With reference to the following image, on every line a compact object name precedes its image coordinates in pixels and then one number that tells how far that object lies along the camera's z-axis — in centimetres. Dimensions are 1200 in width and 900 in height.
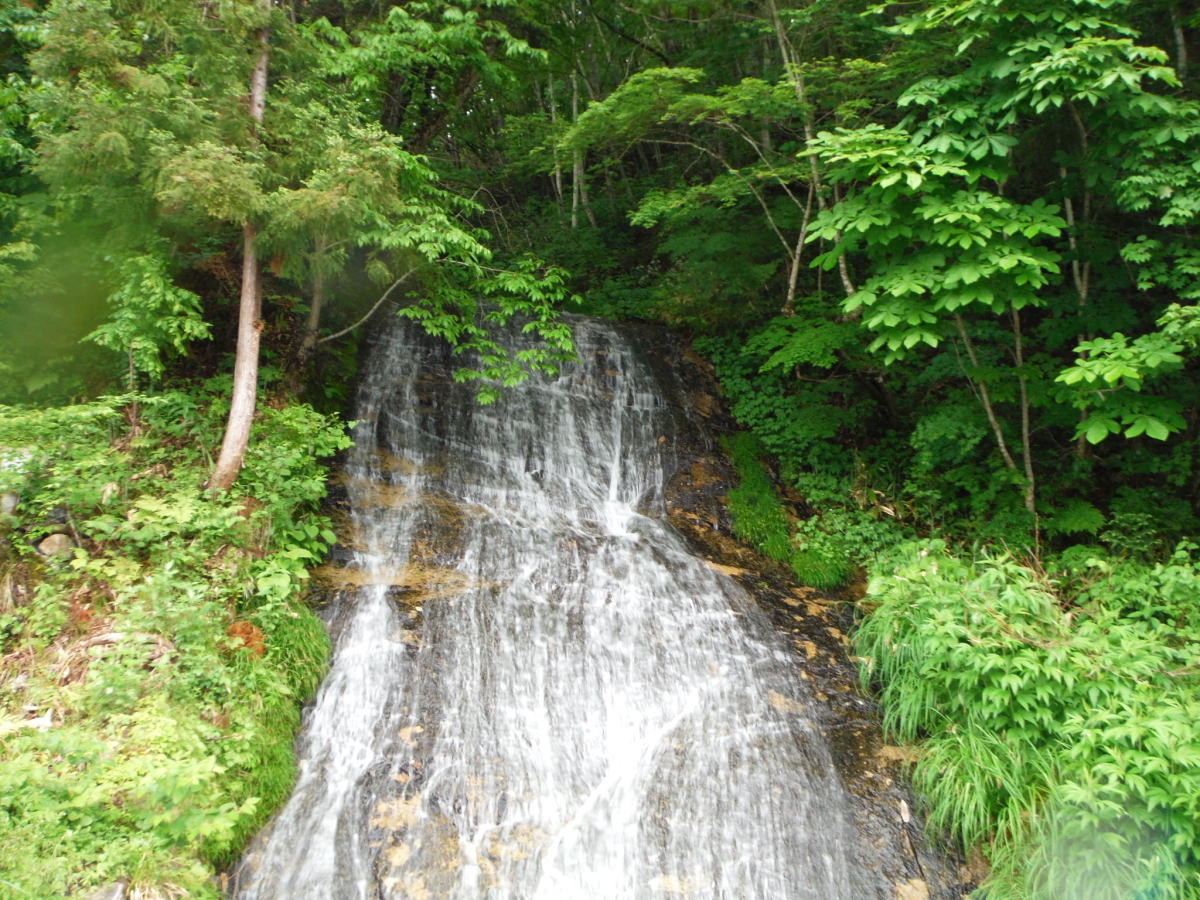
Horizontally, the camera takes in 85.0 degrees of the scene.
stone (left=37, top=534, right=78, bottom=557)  504
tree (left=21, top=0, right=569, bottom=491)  544
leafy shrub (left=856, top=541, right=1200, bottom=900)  382
